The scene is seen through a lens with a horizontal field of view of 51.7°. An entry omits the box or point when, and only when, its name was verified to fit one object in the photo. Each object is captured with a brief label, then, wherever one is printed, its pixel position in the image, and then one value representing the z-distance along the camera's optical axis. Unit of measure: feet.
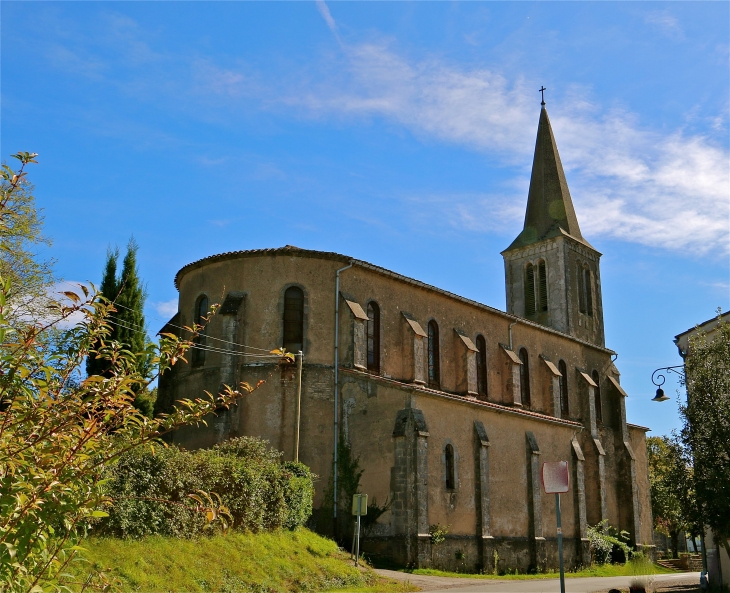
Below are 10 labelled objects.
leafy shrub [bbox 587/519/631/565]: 123.54
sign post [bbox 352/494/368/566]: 78.02
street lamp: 78.02
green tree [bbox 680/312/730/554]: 65.31
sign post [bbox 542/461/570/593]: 42.93
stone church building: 92.07
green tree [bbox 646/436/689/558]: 69.67
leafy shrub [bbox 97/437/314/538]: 60.44
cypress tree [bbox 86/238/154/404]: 108.37
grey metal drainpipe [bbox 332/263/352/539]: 92.90
